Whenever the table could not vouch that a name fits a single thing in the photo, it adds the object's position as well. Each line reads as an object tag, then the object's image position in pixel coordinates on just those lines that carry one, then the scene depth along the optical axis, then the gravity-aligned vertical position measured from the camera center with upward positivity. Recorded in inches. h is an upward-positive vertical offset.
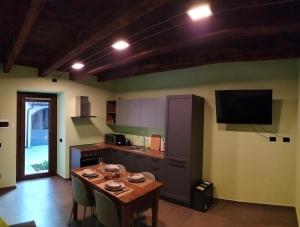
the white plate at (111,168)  130.3 -35.8
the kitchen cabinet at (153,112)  175.9 -1.2
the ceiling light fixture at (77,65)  156.3 +34.0
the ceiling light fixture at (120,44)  102.8 +33.2
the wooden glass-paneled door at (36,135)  197.6 -24.9
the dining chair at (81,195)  112.3 -45.4
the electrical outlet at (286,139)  141.1 -17.5
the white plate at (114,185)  100.8 -36.1
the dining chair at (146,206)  105.8 -47.7
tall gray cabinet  150.9 -24.9
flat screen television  138.9 +4.2
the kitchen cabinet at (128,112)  198.7 -1.7
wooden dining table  90.6 -38.2
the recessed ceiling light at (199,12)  66.4 +32.9
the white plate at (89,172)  119.7 -35.7
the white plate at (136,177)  113.9 -36.1
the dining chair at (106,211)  90.7 -44.1
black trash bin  143.4 -58.6
